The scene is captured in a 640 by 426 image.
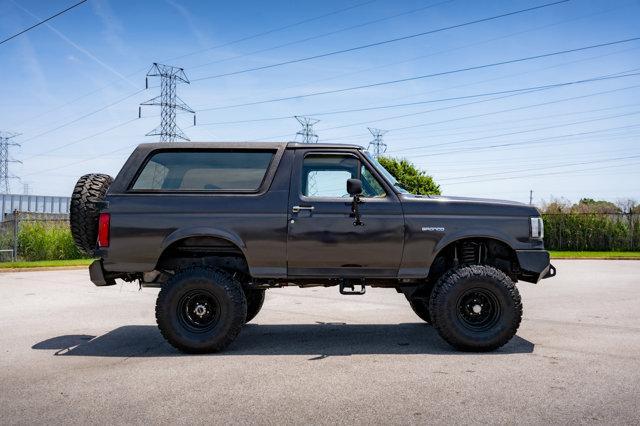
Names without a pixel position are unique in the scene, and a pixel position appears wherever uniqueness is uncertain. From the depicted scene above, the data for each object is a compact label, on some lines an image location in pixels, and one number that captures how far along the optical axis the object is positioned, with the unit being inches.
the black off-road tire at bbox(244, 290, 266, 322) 296.7
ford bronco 233.0
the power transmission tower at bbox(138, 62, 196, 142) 1635.2
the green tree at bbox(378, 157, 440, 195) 1665.8
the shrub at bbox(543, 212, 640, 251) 1108.3
